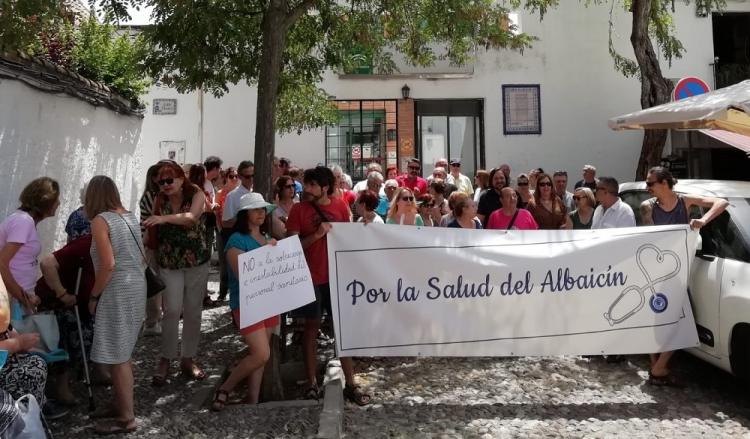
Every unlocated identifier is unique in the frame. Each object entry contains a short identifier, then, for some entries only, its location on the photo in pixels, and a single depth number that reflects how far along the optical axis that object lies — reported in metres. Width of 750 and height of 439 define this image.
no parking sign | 9.62
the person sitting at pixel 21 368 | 3.70
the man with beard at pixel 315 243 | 5.10
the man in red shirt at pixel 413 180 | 9.50
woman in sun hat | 4.71
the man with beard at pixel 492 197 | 8.14
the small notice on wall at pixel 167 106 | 15.50
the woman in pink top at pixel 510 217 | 6.37
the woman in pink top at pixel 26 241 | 4.62
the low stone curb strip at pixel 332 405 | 4.24
